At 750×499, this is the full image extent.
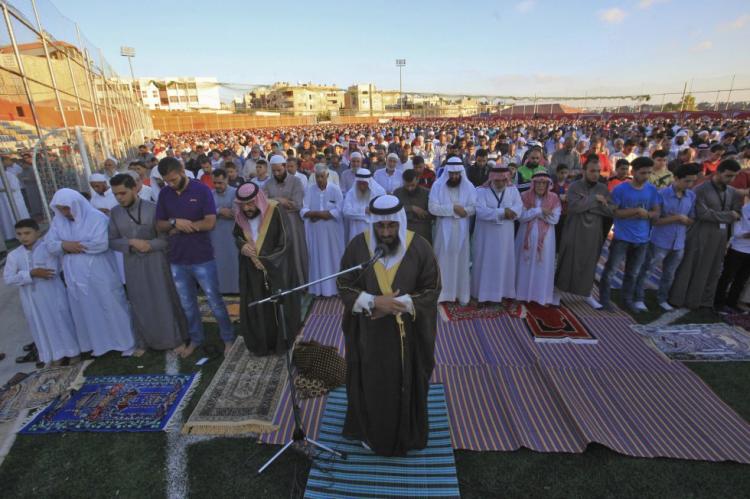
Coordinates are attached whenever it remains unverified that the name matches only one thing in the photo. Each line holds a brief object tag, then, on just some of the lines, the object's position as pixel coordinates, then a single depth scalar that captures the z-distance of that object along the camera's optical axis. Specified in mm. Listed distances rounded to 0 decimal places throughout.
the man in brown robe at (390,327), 2740
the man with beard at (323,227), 6016
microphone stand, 2342
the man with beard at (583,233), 5152
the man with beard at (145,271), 4312
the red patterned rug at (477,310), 5445
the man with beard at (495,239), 5312
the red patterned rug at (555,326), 4785
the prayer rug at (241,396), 3510
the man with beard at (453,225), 5391
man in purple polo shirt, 4156
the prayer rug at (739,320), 4996
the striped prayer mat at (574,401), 3219
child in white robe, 4191
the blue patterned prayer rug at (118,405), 3570
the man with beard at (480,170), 7824
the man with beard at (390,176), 7469
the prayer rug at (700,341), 4395
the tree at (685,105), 47881
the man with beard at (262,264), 4207
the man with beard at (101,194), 5445
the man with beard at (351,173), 7830
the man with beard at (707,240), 5004
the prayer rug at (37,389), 3855
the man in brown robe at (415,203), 5690
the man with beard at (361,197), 5750
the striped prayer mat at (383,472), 2799
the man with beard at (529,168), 6895
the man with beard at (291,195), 5668
